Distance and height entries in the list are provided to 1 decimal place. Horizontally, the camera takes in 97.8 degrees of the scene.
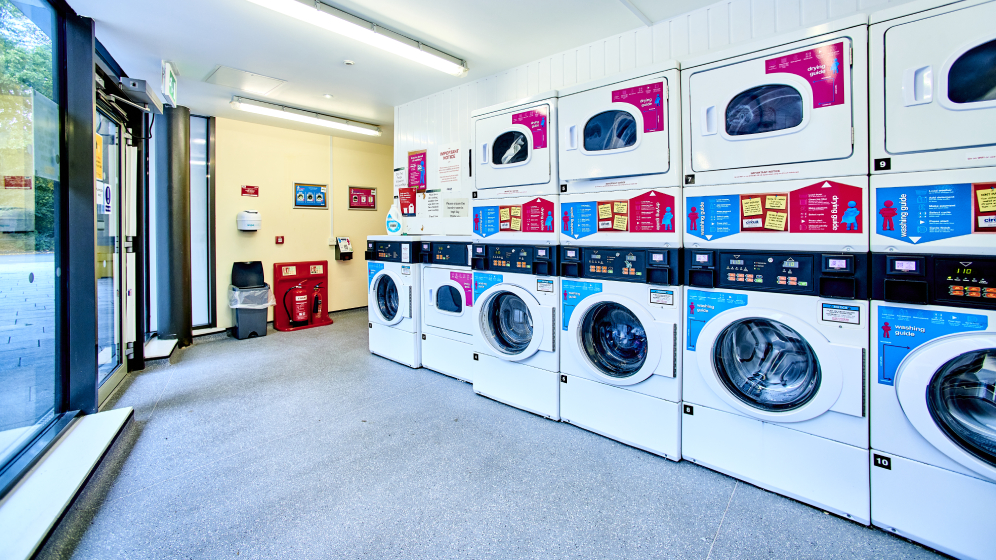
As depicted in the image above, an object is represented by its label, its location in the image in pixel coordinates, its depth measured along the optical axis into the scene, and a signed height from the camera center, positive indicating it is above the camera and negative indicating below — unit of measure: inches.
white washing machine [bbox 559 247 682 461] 94.0 -16.0
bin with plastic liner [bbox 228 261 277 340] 208.2 -8.3
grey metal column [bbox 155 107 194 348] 186.5 +25.9
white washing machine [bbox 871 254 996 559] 63.8 -19.6
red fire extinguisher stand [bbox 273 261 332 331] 227.6 -8.0
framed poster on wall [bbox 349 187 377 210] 268.1 +51.5
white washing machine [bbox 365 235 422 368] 158.6 -6.6
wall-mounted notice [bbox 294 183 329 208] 242.1 +48.5
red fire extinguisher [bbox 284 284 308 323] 229.1 -12.8
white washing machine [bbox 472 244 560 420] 114.5 -13.8
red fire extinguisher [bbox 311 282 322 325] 237.6 -14.0
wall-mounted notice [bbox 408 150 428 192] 173.3 +44.5
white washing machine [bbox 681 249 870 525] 74.2 -18.4
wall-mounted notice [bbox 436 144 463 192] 156.4 +41.2
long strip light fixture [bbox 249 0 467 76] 105.0 +68.7
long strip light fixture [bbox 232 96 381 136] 188.9 +78.4
